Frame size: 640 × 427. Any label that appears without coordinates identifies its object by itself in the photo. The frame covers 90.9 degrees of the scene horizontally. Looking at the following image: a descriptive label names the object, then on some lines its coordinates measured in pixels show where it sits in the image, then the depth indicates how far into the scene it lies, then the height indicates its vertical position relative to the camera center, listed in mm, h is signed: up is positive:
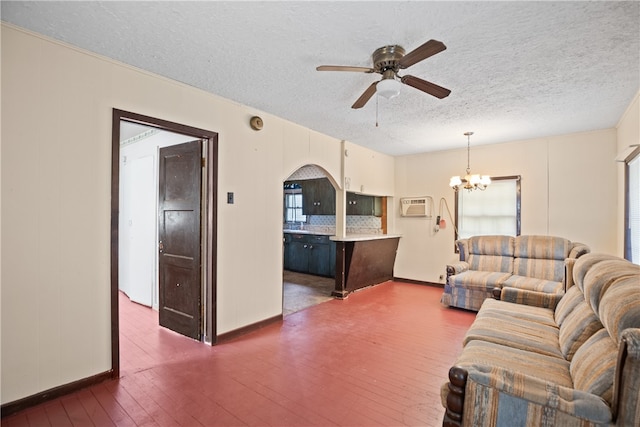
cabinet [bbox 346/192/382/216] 6578 +175
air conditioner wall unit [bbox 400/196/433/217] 6008 +147
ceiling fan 2107 +994
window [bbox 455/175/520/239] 5180 +65
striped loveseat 4088 -768
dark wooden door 3246 -269
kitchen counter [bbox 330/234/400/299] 5027 -822
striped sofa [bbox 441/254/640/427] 1249 -767
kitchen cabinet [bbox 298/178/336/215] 6945 +365
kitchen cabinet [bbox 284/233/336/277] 6648 -898
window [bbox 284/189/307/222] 7939 +182
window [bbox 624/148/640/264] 3383 +61
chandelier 4581 +483
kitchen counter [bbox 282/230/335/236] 6801 -429
